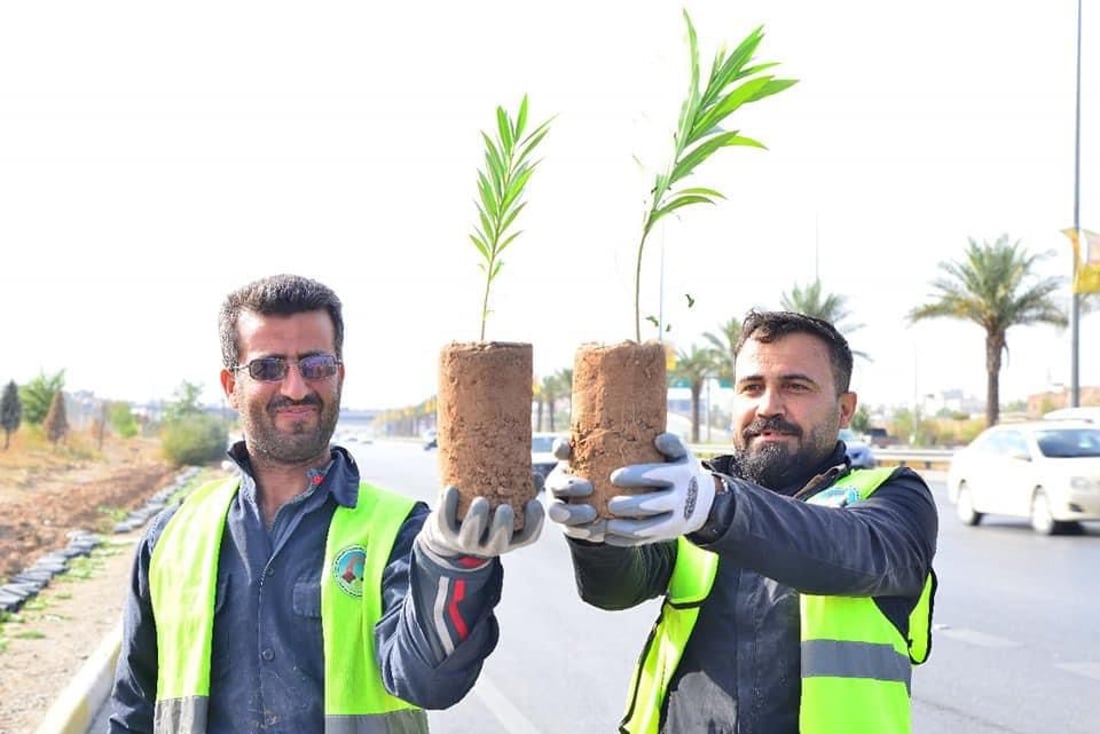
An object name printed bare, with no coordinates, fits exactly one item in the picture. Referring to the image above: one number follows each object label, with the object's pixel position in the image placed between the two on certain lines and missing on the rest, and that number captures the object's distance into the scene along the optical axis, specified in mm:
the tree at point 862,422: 49197
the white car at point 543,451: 21781
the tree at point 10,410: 31609
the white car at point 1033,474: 13789
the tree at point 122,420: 51134
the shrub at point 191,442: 37906
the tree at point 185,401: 46688
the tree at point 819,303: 34938
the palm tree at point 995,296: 28391
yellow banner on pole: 21375
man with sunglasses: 2268
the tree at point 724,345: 39219
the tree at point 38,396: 37344
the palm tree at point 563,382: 55025
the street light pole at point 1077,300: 23516
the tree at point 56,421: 34469
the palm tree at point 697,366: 43719
